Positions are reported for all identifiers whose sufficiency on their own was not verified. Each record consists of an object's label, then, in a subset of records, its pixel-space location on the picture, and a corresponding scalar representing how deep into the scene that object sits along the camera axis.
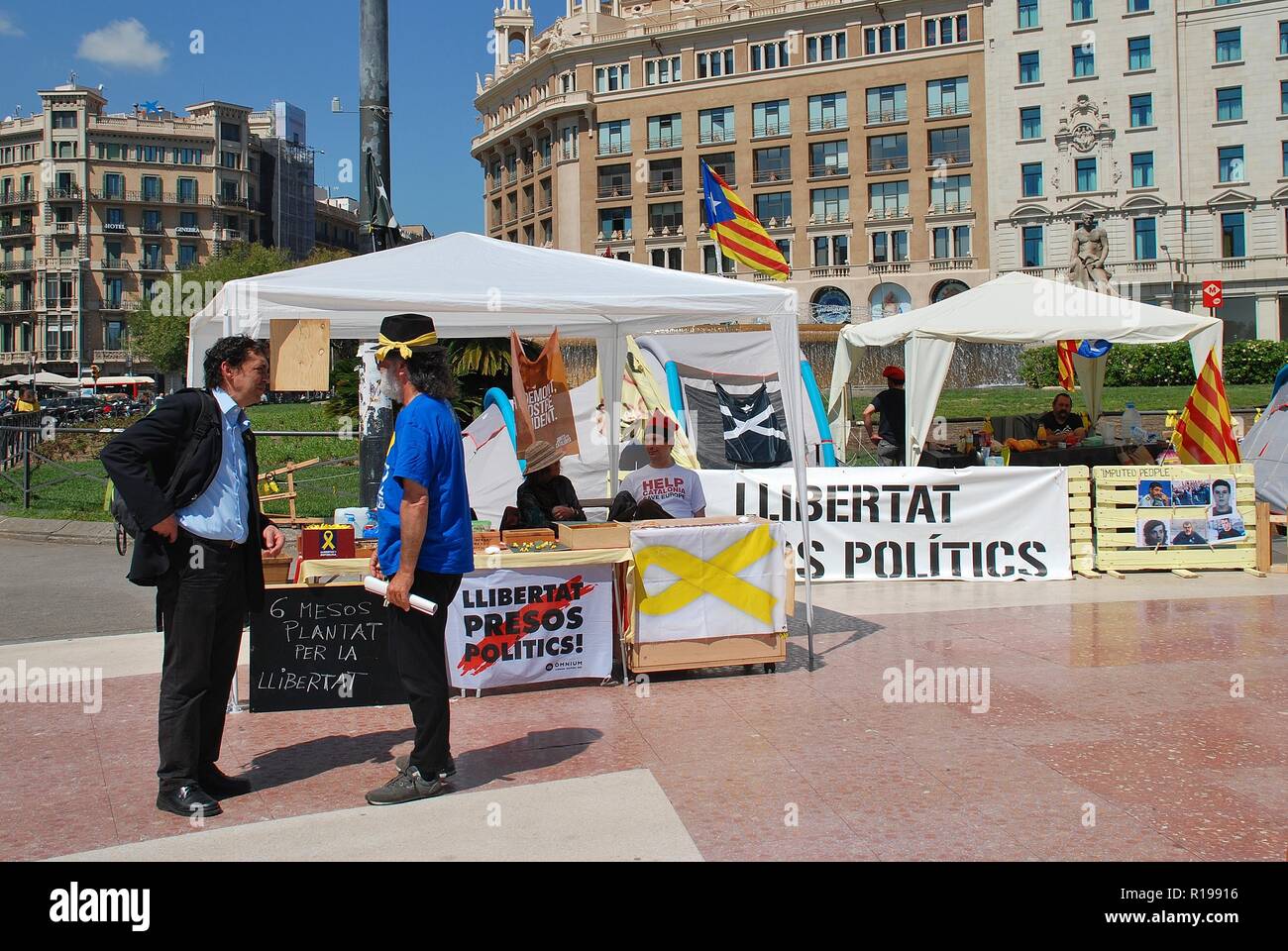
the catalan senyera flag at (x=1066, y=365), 18.35
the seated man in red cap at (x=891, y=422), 14.05
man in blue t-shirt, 4.64
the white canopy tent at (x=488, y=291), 6.54
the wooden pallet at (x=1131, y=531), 10.91
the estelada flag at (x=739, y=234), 13.84
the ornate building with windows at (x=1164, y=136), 60.38
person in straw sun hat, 8.09
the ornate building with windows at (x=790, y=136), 70.62
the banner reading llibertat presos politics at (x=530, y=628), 6.67
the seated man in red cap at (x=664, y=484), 8.17
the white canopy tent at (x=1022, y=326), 12.23
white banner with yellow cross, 6.97
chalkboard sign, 6.23
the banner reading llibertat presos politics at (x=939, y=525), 10.80
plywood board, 6.88
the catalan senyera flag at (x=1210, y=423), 12.31
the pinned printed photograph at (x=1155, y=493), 10.93
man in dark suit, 4.66
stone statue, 29.81
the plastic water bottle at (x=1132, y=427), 14.40
